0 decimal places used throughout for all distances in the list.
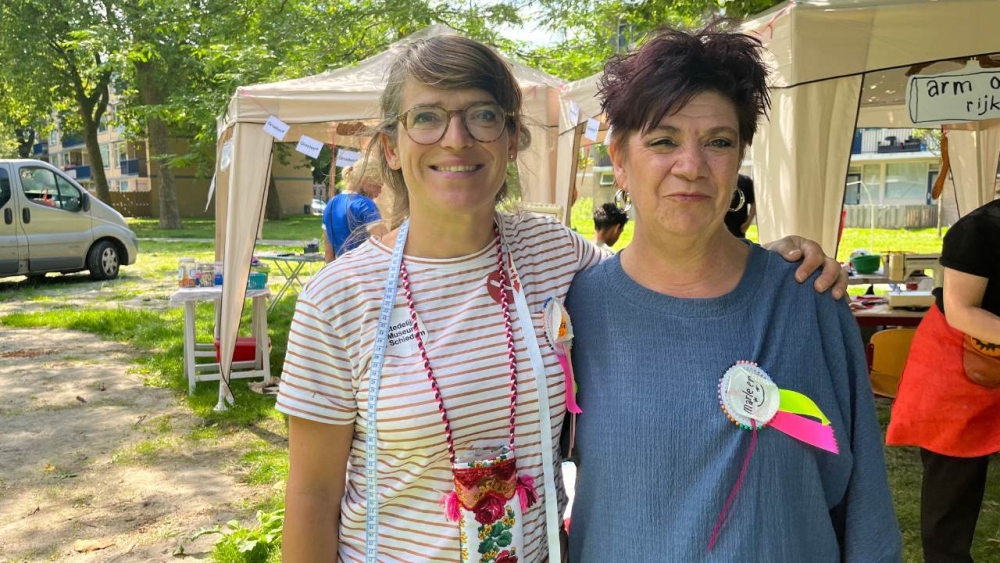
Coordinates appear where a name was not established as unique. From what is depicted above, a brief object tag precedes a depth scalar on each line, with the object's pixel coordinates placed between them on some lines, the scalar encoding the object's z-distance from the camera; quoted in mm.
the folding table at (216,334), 6383
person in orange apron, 2674
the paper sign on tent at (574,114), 6176
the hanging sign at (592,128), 5827
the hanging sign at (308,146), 6391
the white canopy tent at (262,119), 5848
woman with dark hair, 1303
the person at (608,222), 6328
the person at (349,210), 5807
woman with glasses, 1397
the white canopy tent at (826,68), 3523
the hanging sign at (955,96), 3562
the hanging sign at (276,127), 5879
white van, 11781
